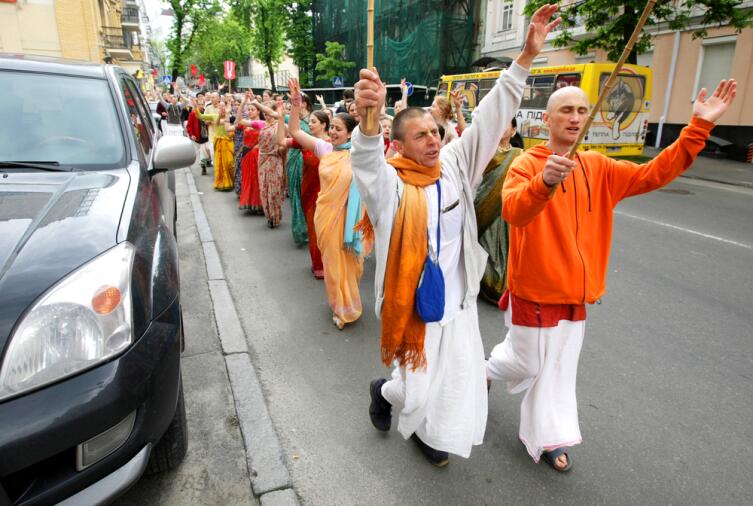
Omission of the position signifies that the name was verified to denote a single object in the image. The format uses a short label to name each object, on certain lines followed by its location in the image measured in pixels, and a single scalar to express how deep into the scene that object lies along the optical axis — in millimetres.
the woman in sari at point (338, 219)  4176
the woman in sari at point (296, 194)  6145
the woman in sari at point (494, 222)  4184
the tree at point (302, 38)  39750
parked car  1549
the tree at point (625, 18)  12844
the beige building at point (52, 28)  24578
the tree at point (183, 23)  34344
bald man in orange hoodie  2193
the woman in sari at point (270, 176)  7207
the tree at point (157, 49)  109000
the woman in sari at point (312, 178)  5020
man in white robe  2127
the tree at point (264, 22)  36750
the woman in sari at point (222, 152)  9900
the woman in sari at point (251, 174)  8039
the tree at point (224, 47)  59750
